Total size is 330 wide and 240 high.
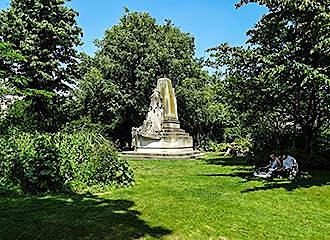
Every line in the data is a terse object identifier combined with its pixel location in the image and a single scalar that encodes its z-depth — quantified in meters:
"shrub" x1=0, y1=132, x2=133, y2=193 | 7.90
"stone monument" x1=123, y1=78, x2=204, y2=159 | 18.09
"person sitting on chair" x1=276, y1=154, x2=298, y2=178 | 10.27
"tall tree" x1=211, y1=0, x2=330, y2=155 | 8.88
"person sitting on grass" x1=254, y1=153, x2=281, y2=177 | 10.37
